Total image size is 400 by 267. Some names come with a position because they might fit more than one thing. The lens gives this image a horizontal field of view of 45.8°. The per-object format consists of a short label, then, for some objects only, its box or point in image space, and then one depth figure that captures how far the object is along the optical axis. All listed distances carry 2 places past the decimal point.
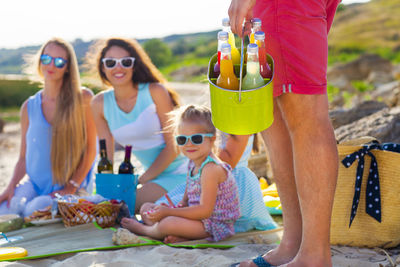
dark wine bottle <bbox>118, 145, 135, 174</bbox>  4.11
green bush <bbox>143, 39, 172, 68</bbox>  40.47
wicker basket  3.67
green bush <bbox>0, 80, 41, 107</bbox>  25.77
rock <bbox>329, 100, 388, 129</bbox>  5.44
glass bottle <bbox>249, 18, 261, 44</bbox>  2.05
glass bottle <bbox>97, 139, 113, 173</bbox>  4.20
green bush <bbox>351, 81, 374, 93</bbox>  16.49
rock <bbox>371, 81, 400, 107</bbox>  7.16
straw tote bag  2.87
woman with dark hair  4.54
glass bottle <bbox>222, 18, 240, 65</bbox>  2.17
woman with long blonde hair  4.60
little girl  3.29
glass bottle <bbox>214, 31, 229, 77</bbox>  2.11
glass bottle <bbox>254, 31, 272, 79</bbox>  2.05
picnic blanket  3.10
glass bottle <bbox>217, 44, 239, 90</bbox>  2.02
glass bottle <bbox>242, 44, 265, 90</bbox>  1.95
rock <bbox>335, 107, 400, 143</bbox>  4.19
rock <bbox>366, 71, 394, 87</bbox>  20.27
